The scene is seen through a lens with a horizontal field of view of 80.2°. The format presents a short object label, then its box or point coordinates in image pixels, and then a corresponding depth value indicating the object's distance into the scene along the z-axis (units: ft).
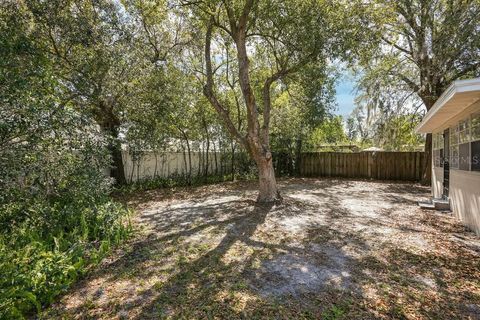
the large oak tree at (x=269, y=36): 21.11
